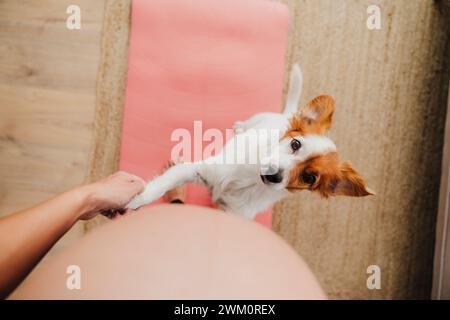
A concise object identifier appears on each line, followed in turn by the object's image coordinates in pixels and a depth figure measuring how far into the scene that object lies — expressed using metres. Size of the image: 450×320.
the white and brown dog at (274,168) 1.06
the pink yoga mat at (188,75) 1.37
